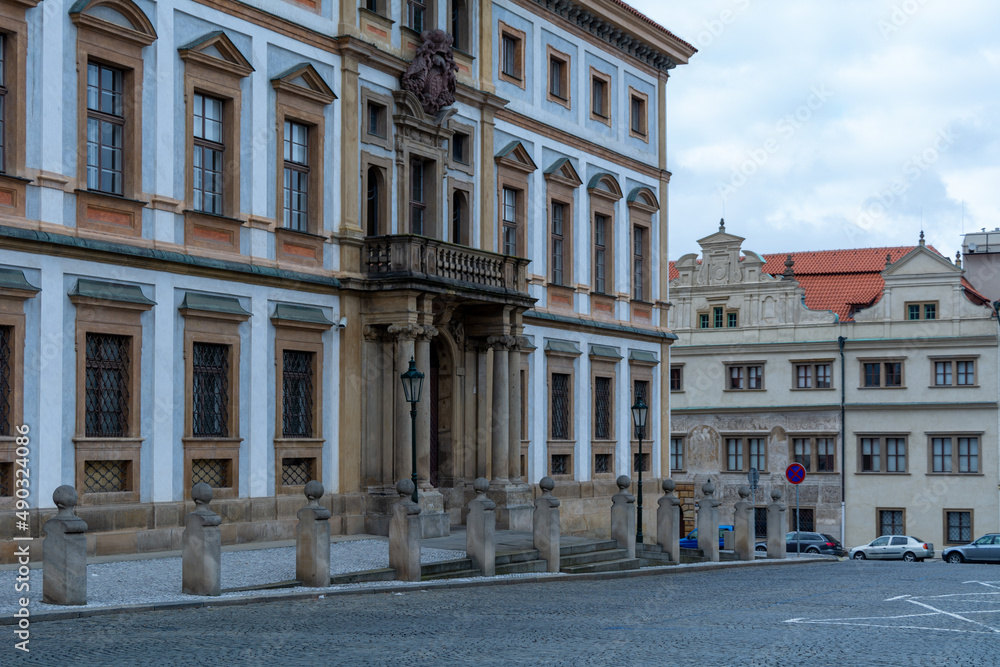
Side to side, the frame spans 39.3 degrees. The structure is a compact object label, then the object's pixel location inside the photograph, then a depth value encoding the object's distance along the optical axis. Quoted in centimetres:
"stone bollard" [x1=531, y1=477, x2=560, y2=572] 2434
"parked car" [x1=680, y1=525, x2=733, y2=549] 4588
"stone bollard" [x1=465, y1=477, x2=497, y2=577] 2247
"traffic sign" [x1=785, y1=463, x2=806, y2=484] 3528
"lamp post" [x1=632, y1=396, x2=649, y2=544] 3017
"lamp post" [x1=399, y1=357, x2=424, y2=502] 2502
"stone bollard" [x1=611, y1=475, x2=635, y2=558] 2716
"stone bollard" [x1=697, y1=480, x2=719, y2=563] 3016
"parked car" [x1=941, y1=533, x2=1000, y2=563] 5162
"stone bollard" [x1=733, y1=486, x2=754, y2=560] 3186
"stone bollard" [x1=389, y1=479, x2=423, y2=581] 2056
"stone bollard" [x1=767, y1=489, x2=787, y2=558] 3359
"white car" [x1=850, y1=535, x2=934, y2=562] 5603
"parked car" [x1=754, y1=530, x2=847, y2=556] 5816
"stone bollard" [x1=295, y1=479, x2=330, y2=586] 1894
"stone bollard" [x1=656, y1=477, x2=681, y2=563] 2891
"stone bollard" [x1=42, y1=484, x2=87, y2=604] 1558
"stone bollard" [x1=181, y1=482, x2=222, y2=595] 1708
